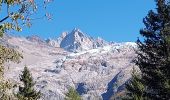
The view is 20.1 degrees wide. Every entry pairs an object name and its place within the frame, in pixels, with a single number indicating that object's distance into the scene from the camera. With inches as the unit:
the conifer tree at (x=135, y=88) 1964.8
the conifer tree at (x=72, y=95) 3390.7
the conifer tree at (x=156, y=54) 1392.7
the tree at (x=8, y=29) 828.5
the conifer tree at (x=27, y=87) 2140.9
